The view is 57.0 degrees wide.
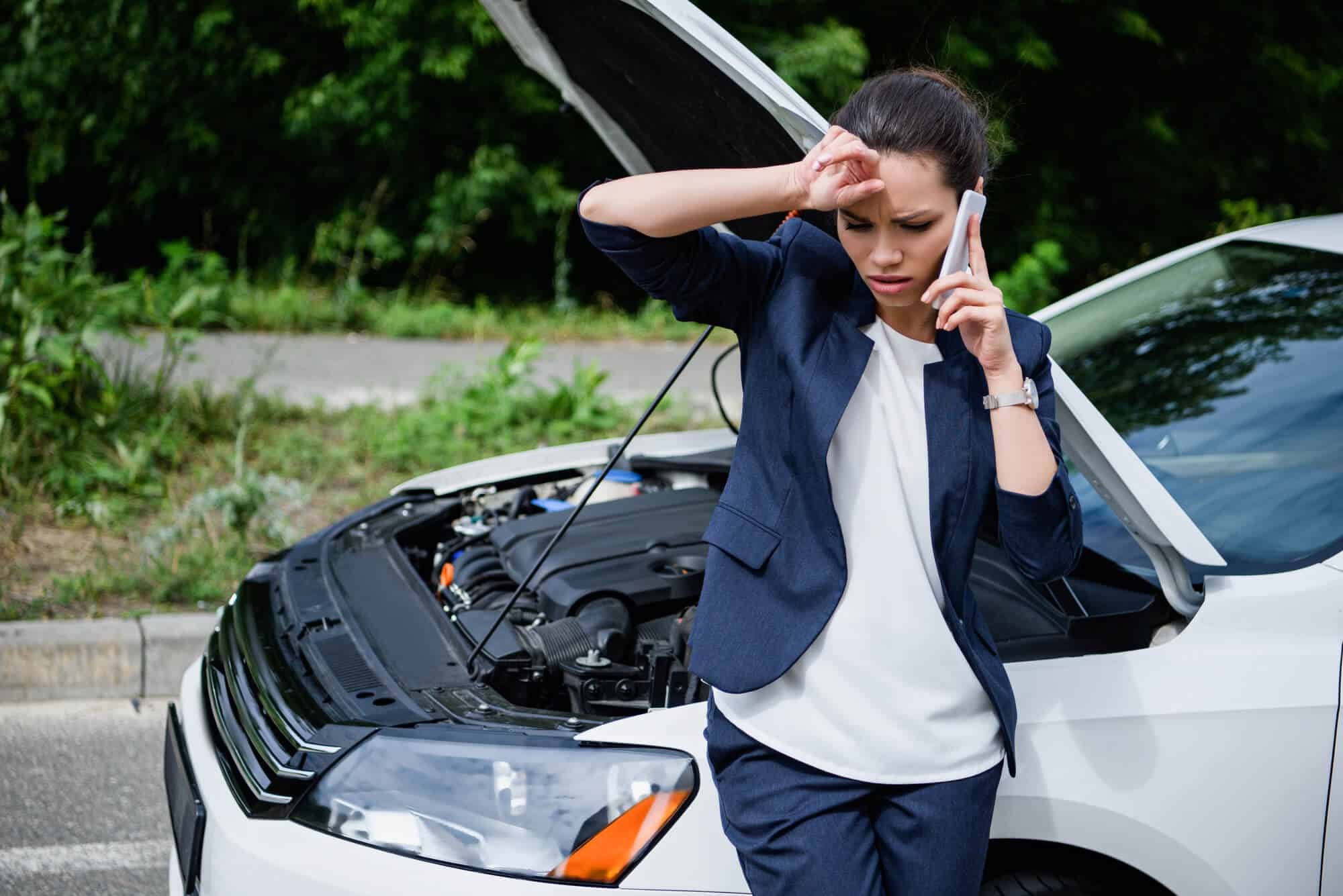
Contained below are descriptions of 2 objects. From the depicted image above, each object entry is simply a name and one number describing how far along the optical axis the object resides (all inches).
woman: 58.1
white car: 69.1
